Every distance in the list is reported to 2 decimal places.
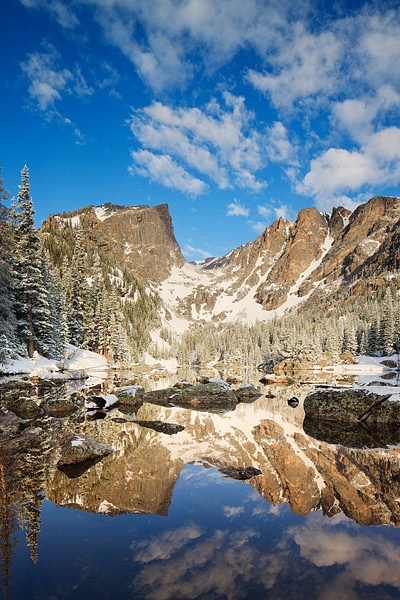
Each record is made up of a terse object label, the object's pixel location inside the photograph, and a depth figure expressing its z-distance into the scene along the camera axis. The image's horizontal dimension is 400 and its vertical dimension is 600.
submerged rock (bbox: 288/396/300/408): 24.73
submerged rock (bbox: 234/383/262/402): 28.86
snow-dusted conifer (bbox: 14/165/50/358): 34.28
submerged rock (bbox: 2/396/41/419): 17.03
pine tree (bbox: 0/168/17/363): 23.77
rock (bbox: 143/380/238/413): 25.28
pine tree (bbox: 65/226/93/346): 57.78
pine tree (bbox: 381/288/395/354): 80.81
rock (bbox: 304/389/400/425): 16.55
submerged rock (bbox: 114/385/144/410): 23.25
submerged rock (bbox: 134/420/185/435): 14.74
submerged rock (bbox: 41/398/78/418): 17.43
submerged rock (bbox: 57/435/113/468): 9.52
